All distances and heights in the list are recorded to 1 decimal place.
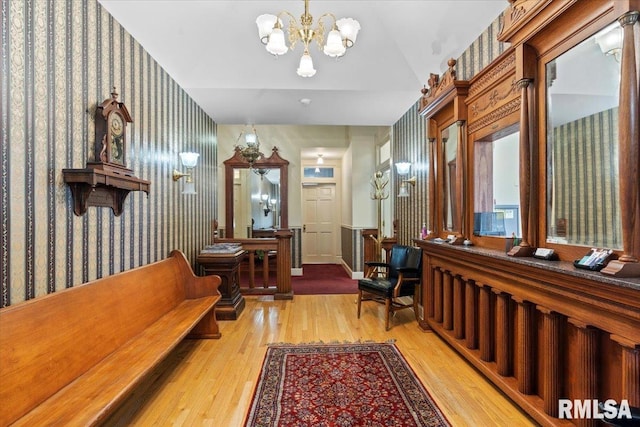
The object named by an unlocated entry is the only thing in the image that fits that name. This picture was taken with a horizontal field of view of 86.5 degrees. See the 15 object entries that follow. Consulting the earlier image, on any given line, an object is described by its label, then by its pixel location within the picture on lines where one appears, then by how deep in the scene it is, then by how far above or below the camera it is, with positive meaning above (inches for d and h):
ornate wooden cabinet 57.6 +1.0
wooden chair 149.3 -31.2
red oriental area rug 82.6 -49.3
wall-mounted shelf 81.4 +8.6
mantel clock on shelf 93.1 +23.9
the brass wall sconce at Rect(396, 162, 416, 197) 180.2 +20.8
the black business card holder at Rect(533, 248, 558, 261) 77.5 -9.4
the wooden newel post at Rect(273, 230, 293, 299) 200.2 -30.1
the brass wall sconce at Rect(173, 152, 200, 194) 152.0 +21.1
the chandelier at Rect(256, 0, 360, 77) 92.7 +51.0
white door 361.4 -6.5
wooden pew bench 58.6 -29.5
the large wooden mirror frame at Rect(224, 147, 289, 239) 271.6 +32.7
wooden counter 57.0 -26.1
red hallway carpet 225.0 -50.1
